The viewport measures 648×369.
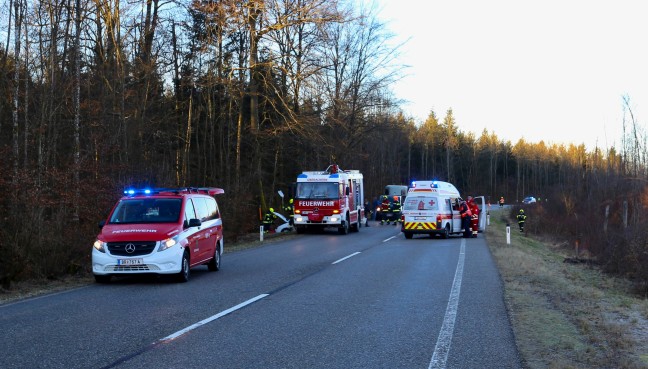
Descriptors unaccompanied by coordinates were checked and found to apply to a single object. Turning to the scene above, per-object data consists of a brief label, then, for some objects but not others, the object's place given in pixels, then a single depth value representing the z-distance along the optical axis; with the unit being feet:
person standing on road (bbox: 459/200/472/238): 106.63
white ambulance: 99.96
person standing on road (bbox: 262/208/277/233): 118.59
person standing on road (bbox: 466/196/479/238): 109.11
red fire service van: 43.55
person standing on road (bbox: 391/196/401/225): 157.69
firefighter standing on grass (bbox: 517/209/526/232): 157.84
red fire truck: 108.37
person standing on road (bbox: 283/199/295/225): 112.68
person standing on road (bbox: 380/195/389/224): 160.04
